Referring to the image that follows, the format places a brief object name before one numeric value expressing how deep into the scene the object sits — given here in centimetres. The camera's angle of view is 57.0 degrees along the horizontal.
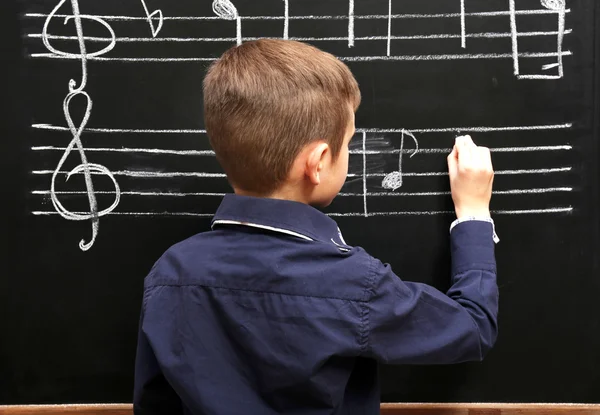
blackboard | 102
